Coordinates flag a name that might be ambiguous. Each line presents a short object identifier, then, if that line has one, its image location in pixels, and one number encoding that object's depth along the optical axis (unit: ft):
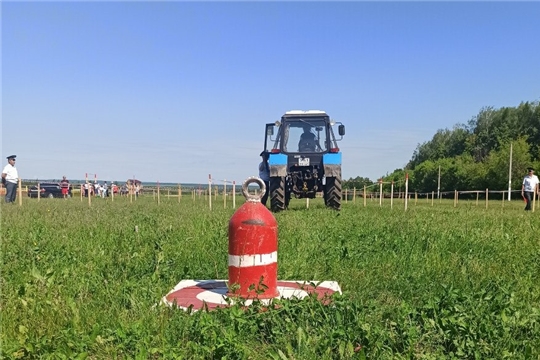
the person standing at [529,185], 54.90
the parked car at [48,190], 124.36
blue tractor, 44.73
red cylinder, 13.56
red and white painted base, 12.81
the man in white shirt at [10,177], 49.05
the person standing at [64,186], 108.23
